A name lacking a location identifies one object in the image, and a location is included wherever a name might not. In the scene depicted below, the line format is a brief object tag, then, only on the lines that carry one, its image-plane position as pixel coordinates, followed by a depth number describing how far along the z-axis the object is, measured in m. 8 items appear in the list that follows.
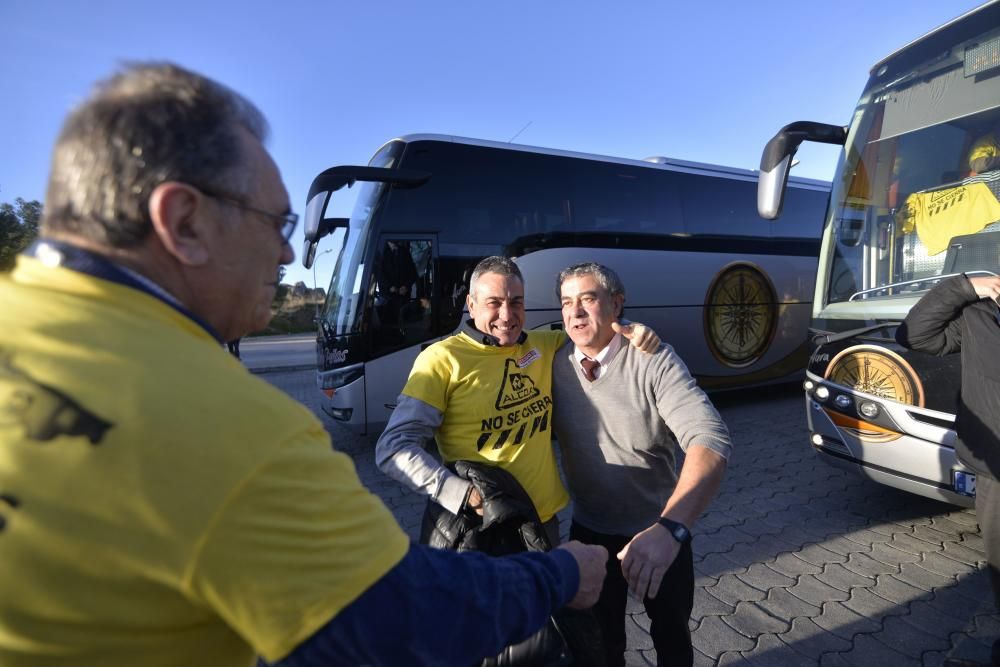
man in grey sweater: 1.91
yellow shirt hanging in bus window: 3.27
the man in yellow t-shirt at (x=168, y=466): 0.62
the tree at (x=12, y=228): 17.17
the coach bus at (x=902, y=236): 3.13
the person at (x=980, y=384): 2.07
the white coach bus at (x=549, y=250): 5.53
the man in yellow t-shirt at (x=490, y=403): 1.90
